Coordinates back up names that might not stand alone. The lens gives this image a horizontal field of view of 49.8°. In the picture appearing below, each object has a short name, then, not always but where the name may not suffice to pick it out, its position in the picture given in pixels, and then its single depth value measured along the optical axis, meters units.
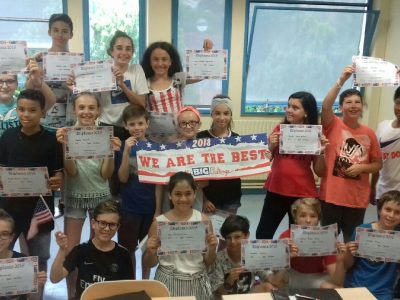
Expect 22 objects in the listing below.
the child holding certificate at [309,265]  2.48
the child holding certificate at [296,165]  2.76
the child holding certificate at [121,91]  2.78
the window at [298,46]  5.14
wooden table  1.88
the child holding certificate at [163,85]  2.87
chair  1.88
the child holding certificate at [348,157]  2.72
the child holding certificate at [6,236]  2.16
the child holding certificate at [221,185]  2.79
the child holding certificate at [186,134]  2.66
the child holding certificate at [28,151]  2.40
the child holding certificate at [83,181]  2.53
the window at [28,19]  4.83
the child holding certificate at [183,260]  2.34
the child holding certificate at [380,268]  2.32
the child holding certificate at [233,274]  2.43
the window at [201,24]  5.02
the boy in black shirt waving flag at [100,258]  2.24
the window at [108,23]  4.96
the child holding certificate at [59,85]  2.77
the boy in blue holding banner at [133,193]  2.64
